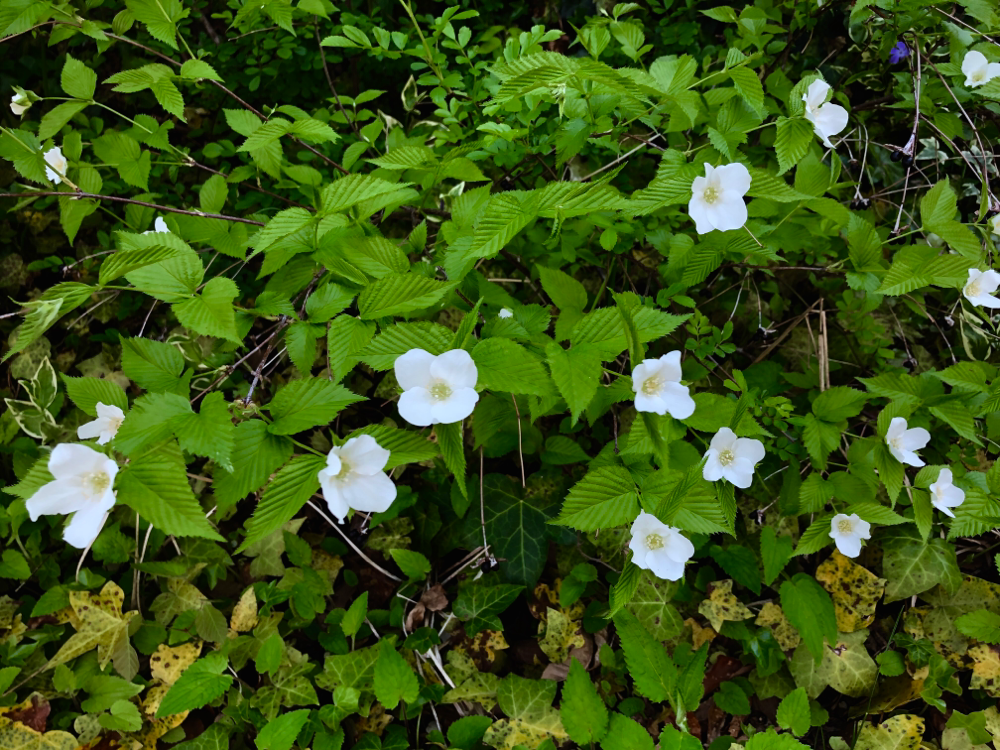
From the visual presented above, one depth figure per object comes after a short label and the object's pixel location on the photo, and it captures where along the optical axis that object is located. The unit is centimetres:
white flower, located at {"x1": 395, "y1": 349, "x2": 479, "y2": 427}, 36
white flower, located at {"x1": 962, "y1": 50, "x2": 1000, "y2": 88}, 56
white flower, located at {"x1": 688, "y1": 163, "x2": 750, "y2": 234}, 44
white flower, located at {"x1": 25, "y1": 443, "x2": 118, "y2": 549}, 35
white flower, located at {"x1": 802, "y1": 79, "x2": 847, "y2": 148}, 48
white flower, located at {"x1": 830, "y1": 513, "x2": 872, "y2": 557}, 51
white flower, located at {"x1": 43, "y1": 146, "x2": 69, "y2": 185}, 57
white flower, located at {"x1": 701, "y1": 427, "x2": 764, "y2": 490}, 45
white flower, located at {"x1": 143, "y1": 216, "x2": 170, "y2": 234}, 52
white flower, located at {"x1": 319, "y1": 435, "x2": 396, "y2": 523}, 37
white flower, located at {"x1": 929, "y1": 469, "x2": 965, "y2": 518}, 51
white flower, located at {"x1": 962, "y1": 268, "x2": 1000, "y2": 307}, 51
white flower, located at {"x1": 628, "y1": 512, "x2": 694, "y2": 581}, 44
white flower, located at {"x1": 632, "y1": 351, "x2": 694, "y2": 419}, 41
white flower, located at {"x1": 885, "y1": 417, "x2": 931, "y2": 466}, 49
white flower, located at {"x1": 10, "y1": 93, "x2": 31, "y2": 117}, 55
